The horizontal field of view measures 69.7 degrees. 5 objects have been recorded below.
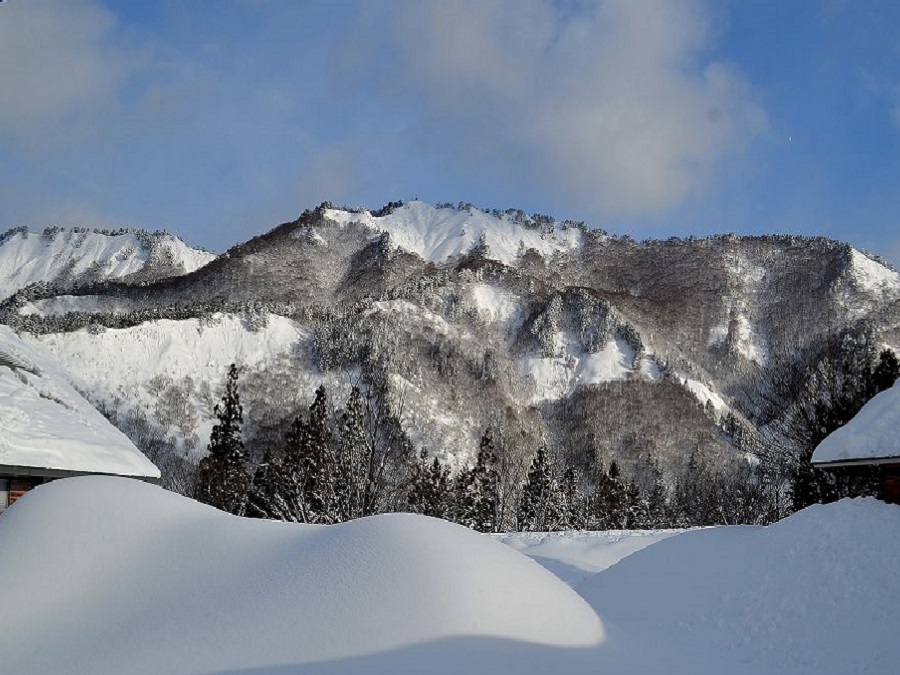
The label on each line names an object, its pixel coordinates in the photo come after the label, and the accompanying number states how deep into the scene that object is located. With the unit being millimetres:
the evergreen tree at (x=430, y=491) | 39719
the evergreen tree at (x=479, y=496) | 46344
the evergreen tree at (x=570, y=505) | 49594
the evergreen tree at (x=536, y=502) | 50594
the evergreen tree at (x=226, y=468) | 38438
